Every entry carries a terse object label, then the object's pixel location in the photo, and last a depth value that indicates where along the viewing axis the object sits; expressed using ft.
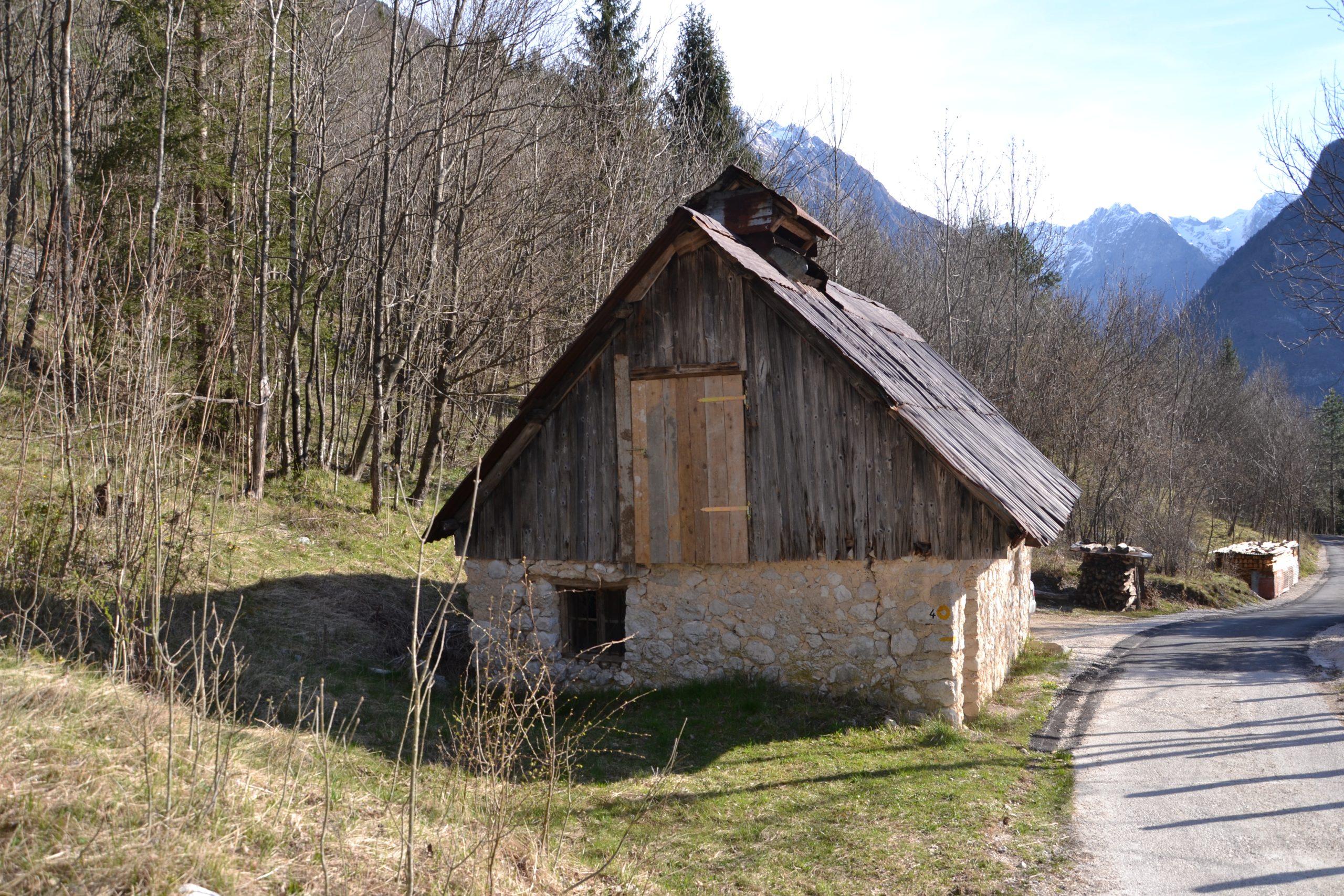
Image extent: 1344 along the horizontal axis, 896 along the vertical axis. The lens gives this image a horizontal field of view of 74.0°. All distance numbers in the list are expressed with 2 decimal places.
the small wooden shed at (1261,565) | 89.35
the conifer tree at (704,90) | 87.45
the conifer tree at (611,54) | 68.74
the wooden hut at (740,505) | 31.22
